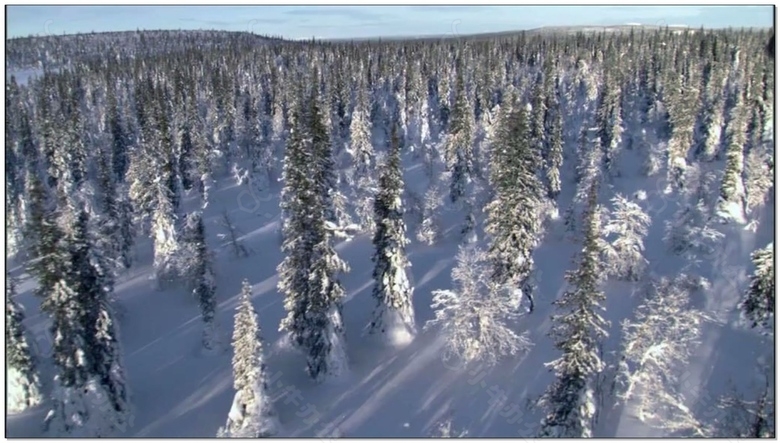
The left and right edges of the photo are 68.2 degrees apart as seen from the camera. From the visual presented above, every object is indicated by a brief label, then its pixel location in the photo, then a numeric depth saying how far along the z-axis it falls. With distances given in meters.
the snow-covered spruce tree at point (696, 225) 51.47
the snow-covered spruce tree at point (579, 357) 25.53
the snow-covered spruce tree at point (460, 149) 64.88
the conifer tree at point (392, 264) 35.62
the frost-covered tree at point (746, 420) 22.39
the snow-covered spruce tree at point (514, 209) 37.09
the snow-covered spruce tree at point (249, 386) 28.27
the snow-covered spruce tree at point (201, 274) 40.41
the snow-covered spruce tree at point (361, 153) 63.94
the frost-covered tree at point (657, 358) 29.86
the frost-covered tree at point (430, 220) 56.62
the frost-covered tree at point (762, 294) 34.34
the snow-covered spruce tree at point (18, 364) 30.38
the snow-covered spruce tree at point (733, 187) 55.84
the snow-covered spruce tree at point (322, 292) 33.56
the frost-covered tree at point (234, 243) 56.00
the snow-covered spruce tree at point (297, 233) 33.06
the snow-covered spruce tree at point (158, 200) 50.47
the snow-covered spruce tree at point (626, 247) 44.34
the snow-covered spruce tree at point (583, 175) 57.56
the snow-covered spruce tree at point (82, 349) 27.61
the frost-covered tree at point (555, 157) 62.97
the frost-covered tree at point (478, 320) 35.88
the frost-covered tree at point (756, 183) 57.56
